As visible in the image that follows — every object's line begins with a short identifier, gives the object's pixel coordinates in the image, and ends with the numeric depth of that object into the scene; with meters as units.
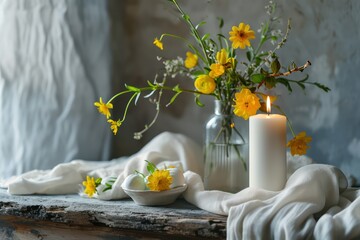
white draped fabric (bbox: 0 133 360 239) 0.85
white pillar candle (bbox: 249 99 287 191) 1.00
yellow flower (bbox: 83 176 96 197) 1.10
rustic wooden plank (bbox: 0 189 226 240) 0.96
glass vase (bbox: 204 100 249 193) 1.10
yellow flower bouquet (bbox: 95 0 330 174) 0.99
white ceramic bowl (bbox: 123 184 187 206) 1.02
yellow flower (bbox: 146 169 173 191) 1.01
